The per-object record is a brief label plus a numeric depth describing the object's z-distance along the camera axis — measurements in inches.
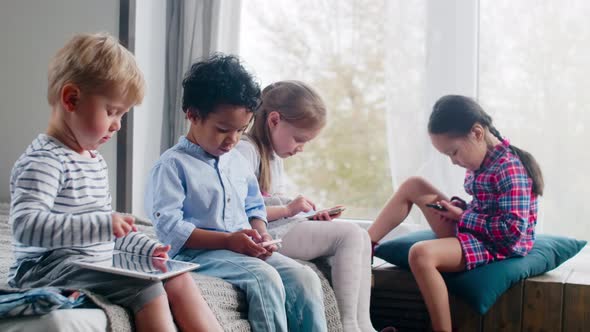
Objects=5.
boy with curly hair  65.6
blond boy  52.2
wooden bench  87.7
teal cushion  86.7
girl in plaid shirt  89.4
